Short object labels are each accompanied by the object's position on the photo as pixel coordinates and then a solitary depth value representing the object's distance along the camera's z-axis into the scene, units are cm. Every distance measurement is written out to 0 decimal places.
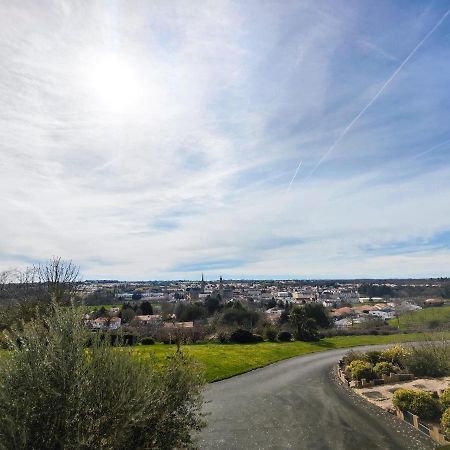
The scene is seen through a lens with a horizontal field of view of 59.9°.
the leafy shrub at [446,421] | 1309
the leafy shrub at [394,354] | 2650
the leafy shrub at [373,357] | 2730
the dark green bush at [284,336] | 4384
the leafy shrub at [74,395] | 619
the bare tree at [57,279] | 2859
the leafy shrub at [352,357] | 2798
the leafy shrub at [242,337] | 4069
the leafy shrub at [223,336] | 4023
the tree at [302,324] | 4644
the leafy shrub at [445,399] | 1527
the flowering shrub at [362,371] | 2245
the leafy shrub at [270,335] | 4350
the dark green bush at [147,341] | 3674
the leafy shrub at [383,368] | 2334
